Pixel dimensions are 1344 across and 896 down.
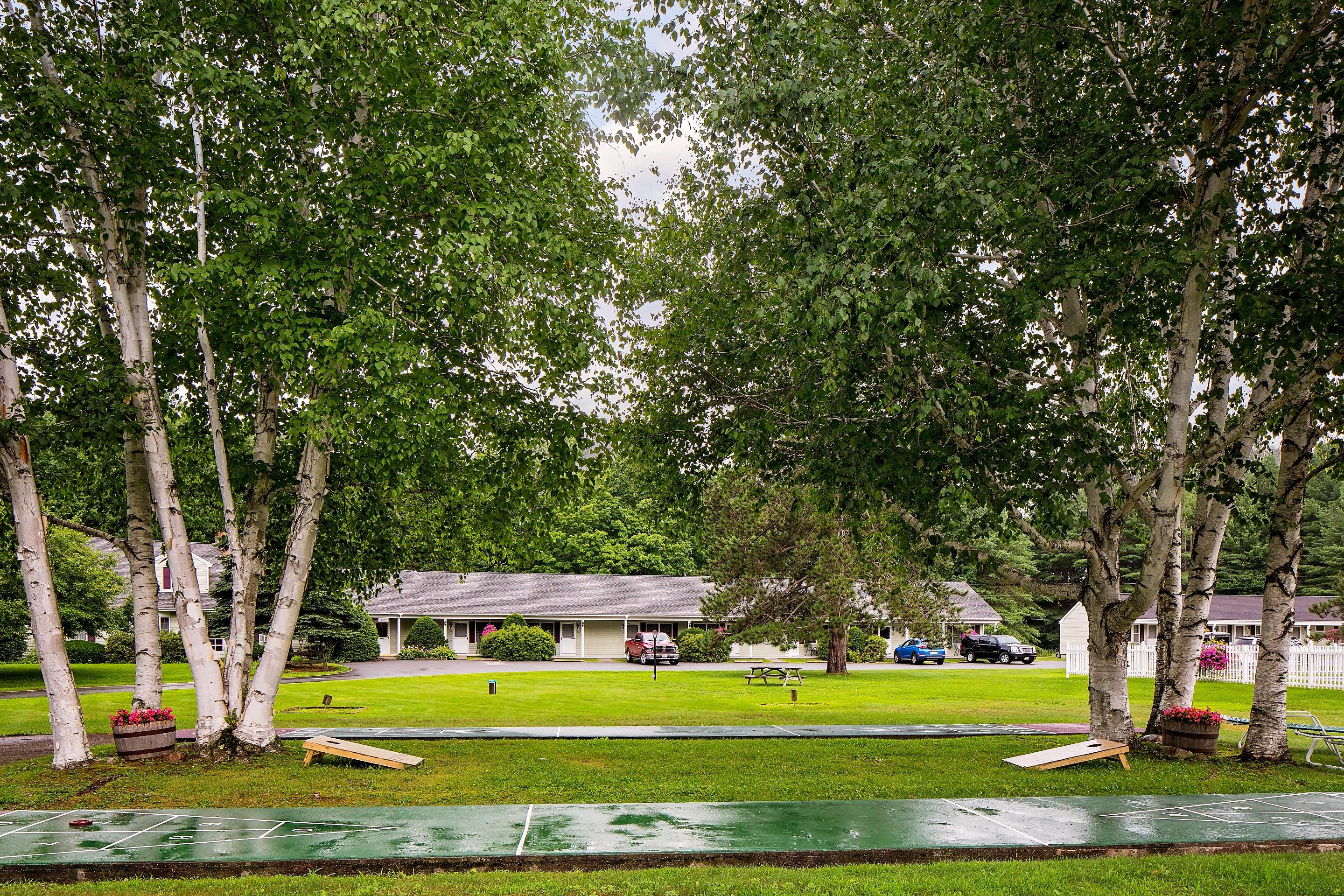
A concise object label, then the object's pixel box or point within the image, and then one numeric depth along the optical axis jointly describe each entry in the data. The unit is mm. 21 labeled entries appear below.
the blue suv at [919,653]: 48891
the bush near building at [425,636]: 46688
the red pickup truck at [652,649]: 44438
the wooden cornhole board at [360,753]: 12102
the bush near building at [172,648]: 35888
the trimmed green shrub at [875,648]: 47562
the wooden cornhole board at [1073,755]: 11898
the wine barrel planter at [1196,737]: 13039
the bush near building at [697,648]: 45500
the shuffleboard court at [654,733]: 16031
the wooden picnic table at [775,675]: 31094
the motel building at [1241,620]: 48781
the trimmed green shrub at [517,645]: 46188
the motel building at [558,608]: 49969
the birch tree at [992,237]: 9820
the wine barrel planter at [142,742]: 12406
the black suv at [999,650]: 50188
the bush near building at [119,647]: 36906
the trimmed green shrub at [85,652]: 35625
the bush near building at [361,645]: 42031
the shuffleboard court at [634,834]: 7566
